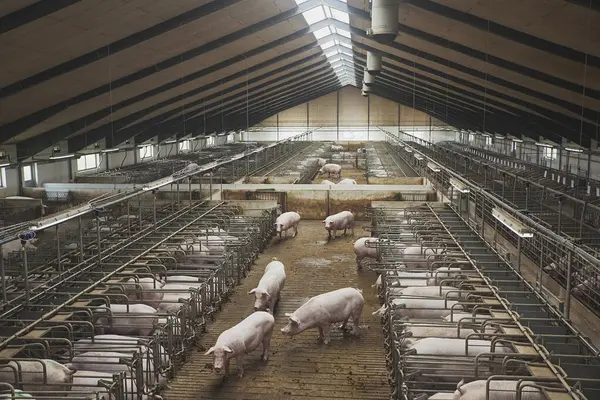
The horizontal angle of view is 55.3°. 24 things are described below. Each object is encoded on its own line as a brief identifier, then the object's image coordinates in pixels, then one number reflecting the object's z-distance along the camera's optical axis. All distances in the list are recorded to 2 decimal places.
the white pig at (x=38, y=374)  6.39
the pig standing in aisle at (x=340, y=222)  17.03
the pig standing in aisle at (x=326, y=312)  9.22
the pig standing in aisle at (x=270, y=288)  10.20
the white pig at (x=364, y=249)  13.70
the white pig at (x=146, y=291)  9.36
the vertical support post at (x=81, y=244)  9.99
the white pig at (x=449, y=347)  7.11
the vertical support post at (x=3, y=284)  7.76
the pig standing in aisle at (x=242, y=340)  7.91
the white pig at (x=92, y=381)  6.52
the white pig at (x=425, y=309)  8.59
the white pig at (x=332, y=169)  29.38
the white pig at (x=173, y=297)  9.28
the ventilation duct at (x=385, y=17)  11.68
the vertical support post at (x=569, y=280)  7.26
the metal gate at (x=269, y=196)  19.69
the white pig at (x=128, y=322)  8.20
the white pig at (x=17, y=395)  5.30
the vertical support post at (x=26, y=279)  8.14
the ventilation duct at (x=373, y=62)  22.02
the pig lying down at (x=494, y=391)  5.79
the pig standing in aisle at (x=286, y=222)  16.62
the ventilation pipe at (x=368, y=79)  28.90
